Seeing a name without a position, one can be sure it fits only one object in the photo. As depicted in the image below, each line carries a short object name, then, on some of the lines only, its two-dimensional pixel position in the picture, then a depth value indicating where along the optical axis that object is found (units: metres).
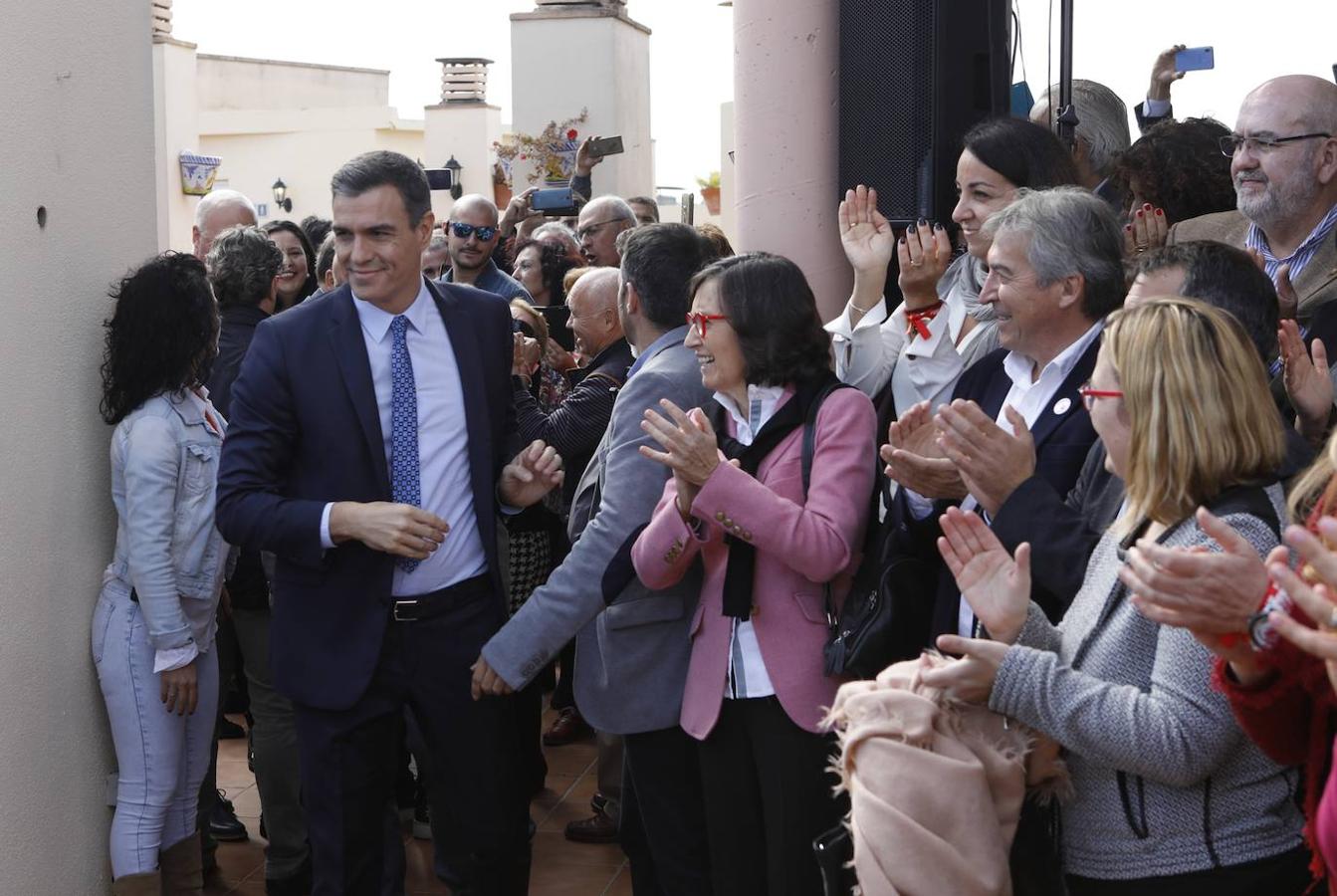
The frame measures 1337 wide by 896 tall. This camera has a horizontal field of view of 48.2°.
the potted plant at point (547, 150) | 13.35
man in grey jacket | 3.23
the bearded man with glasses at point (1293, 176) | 3.33
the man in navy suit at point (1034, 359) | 2.74
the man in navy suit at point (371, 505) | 3.28
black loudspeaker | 4.06
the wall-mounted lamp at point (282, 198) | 23.11
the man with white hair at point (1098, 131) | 4.27
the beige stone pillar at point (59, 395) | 3.37
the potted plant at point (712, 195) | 20.22
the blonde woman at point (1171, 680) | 2.05
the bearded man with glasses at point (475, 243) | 6.25
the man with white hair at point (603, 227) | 6.39
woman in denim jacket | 3.58
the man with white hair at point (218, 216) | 6.04
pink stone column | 4.21
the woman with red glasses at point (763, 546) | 2.91
